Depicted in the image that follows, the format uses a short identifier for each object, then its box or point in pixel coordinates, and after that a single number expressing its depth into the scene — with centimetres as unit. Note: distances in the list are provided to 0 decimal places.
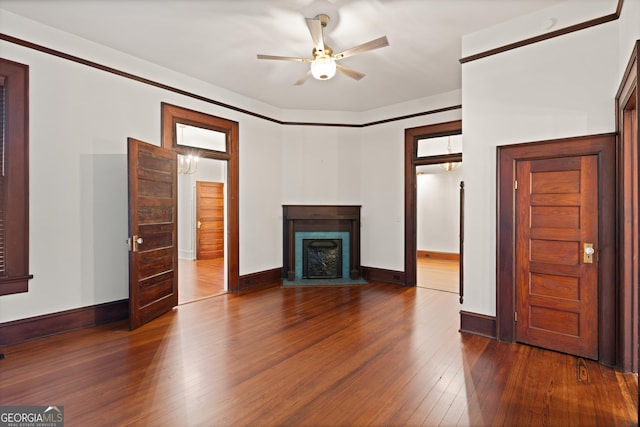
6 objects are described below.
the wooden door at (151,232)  354
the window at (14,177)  306
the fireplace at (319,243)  600
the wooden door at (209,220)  866
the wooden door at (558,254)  283
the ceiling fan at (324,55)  295
